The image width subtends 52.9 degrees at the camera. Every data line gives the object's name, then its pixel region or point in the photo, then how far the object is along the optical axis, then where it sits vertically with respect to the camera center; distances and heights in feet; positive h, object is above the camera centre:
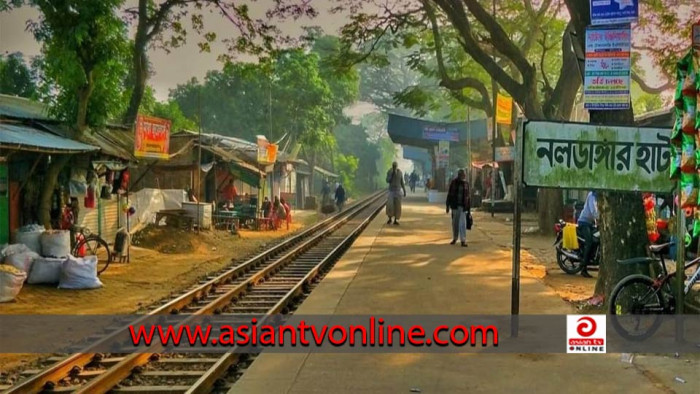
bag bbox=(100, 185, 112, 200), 52.37 -0.81
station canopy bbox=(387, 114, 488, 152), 151.84 +12.50
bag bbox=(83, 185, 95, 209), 49.26 -1.14
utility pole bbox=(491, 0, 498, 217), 80.95 +7.68
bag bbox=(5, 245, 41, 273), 34.86 -4.01
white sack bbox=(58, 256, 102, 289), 35.83 -4.81
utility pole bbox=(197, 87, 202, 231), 67.16 -0.93
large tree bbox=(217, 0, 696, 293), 26.55 +10.65
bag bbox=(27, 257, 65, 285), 35.94 -4.67
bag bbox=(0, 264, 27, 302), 31.50 -4.61
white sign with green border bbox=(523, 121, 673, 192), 21.66 +1.01
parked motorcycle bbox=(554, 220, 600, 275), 37.14 -3.57
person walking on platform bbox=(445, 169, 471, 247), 49.78 -0.62
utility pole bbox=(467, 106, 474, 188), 114.11 +4.17
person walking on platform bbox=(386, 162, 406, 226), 69.46 -0.71
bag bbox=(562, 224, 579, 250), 37.45 -2.66
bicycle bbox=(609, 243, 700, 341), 21.68 -3.45
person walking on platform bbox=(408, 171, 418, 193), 211.41 +1.61
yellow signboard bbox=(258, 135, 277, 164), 80.84 +3.86
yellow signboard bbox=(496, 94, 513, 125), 79.87 +8.92
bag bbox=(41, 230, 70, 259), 37.68 -3.39
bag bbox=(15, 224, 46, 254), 38.06 -3.15
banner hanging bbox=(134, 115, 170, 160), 52.19 +3.41
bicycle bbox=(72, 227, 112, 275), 42.80 -4.11
